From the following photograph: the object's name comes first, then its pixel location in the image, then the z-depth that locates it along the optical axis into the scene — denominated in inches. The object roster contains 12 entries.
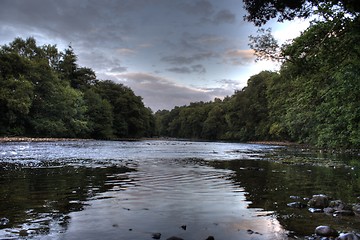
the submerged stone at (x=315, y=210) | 312.7
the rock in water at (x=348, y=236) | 215.2
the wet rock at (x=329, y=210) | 307.8
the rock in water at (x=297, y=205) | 332.8
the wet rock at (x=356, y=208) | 305.6
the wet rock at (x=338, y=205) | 312.3
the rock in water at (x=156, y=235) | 227.3
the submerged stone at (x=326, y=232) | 231.9
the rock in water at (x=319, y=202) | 330.3
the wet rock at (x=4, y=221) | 245.0
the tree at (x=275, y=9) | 442.0
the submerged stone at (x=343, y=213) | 297.7
